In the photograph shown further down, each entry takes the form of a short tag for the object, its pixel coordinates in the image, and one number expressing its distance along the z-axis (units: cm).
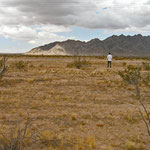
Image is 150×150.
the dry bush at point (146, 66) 2372
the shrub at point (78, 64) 2603
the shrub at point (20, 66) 2300
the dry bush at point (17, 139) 422
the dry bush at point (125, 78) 1327
